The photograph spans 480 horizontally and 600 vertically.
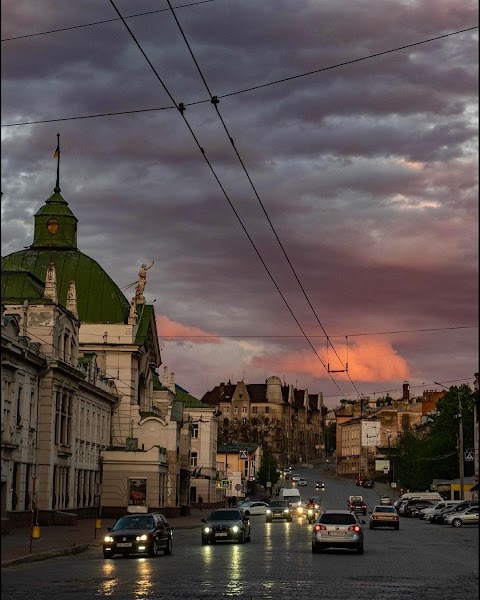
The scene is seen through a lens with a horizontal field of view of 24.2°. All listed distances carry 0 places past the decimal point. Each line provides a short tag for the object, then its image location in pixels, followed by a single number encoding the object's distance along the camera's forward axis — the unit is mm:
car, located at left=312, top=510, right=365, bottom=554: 37281
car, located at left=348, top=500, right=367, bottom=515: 93875
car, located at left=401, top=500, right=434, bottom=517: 92569
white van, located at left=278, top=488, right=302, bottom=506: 108938
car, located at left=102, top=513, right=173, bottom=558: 35469
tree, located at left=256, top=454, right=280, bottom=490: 173962
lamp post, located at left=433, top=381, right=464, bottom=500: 87125
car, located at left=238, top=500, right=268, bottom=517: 104419
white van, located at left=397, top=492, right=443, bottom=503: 95388
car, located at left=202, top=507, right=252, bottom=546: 44781
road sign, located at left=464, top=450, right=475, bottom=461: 95344
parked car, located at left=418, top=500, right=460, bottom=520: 79288
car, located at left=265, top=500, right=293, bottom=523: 80938
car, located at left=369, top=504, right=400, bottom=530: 62875
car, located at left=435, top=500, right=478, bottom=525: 73812
